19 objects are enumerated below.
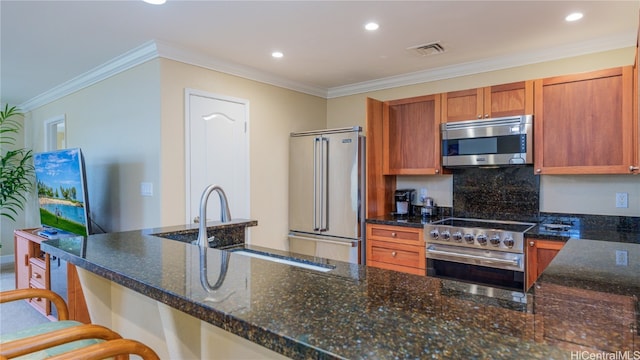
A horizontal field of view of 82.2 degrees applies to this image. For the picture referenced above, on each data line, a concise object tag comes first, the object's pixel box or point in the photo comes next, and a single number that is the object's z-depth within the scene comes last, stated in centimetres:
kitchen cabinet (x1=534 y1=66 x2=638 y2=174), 266
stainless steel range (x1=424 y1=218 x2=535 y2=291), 275
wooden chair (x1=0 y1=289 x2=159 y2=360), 106
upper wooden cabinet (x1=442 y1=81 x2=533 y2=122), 309
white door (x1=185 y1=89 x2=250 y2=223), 334
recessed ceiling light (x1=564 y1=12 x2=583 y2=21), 247
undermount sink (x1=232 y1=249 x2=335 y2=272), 145
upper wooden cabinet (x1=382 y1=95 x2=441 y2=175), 358
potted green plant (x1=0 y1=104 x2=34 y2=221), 498
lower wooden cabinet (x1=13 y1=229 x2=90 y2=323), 275
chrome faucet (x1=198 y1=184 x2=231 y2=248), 162
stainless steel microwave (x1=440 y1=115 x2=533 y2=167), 305
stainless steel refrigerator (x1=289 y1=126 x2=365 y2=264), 371
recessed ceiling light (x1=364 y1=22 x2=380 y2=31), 265
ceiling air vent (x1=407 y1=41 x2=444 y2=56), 307
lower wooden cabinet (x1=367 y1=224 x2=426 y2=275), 324
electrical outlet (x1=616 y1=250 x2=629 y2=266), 155
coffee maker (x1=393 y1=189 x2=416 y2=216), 388
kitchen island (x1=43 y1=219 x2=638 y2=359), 64
